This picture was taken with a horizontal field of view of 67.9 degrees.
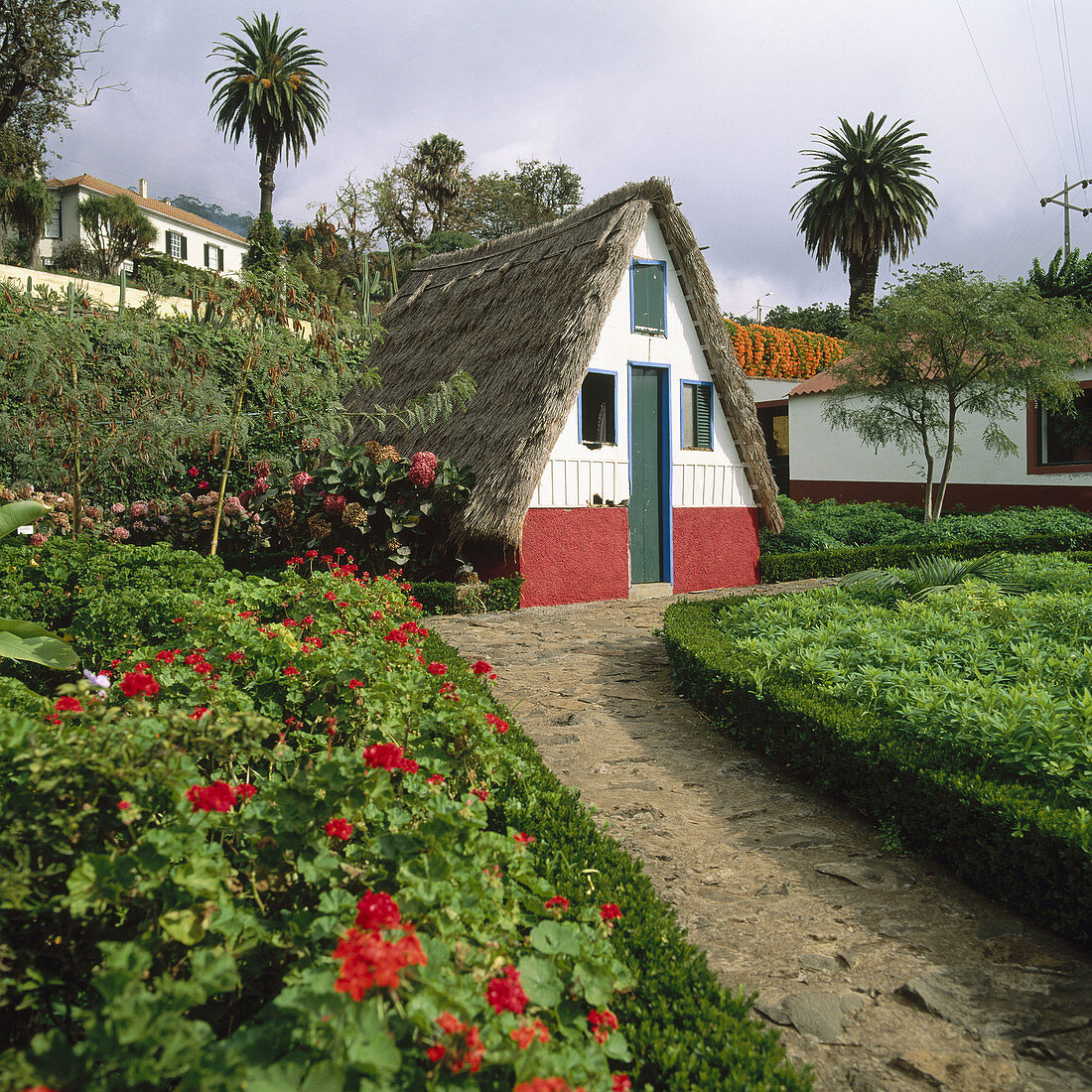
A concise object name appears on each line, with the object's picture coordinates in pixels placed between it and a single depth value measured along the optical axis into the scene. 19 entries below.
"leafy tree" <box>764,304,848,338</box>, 44.19
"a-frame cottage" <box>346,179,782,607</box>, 10.52
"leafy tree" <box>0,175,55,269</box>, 28.67
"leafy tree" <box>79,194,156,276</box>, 38.25
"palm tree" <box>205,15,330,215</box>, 37.41
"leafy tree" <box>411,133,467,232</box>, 35.91
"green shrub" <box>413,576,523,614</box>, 9.66
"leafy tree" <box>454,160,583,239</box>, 38.66
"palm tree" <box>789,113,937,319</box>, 30.64
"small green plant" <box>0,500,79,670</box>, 4.51
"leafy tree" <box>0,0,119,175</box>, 24.22
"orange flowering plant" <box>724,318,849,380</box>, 28.52
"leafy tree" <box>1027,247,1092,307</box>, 22.56
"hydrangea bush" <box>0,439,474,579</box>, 9.87
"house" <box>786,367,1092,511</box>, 17.70
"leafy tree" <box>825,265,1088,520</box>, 14.84
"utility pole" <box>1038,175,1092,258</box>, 27.30
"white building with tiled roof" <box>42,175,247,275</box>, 45.19
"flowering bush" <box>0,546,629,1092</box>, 1.54
